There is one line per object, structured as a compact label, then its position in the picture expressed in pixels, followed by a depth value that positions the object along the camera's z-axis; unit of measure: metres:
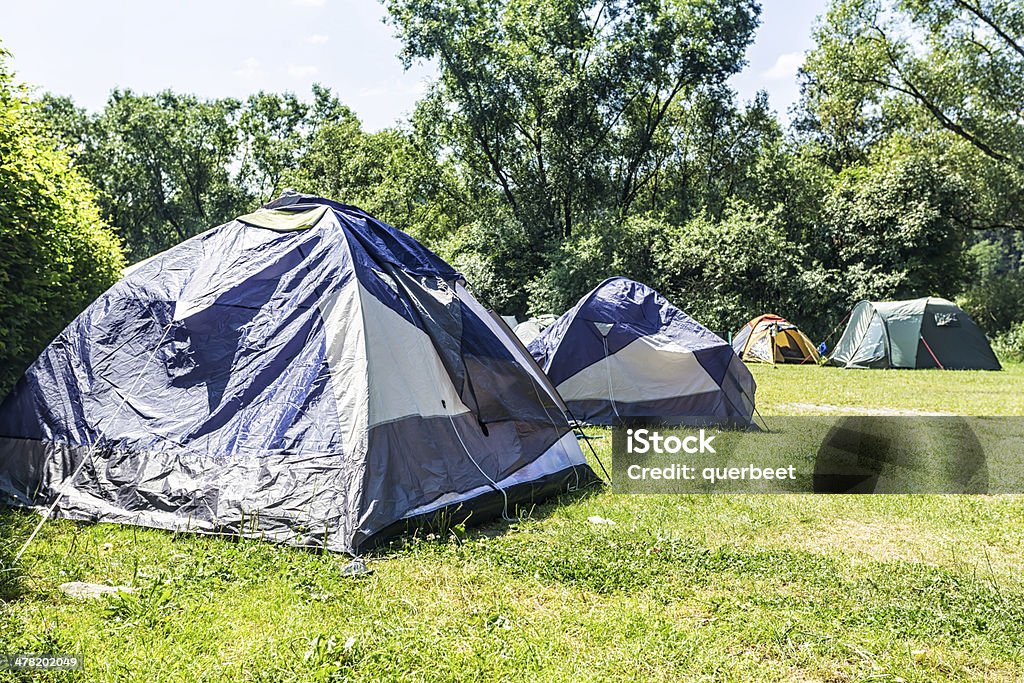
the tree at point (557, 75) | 23.30
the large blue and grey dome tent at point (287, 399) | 4.51
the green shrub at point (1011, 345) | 20.07
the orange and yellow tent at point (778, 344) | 20.08
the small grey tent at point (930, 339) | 17.58
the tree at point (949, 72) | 21.22
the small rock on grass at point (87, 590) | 3.58
